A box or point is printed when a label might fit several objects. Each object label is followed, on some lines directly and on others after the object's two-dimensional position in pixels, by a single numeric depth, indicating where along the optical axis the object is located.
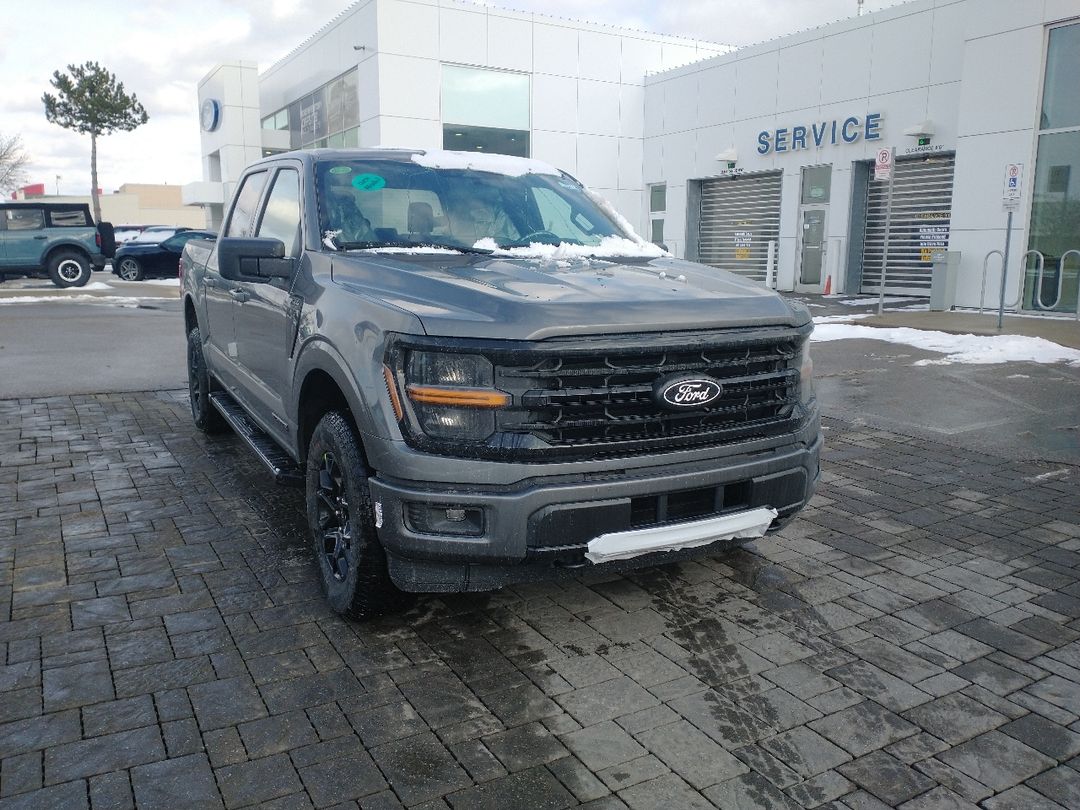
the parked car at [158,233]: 28.63
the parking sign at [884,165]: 14.92
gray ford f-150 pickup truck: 3.07
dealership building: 15.34
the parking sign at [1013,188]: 13.19
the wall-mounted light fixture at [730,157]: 24.16
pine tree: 45.66
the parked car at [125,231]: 34.44
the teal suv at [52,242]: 22.28
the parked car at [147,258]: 25.56
